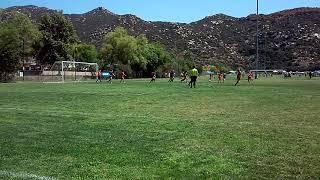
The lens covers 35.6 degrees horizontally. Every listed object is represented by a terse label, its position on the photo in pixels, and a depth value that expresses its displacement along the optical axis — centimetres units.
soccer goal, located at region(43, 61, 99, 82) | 7462
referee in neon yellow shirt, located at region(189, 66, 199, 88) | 4203
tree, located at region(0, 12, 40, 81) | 6806
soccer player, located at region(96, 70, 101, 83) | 6981
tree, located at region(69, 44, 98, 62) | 11256
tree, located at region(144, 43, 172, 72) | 11394
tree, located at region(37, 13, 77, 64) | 9819
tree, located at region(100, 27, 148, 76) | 10288
